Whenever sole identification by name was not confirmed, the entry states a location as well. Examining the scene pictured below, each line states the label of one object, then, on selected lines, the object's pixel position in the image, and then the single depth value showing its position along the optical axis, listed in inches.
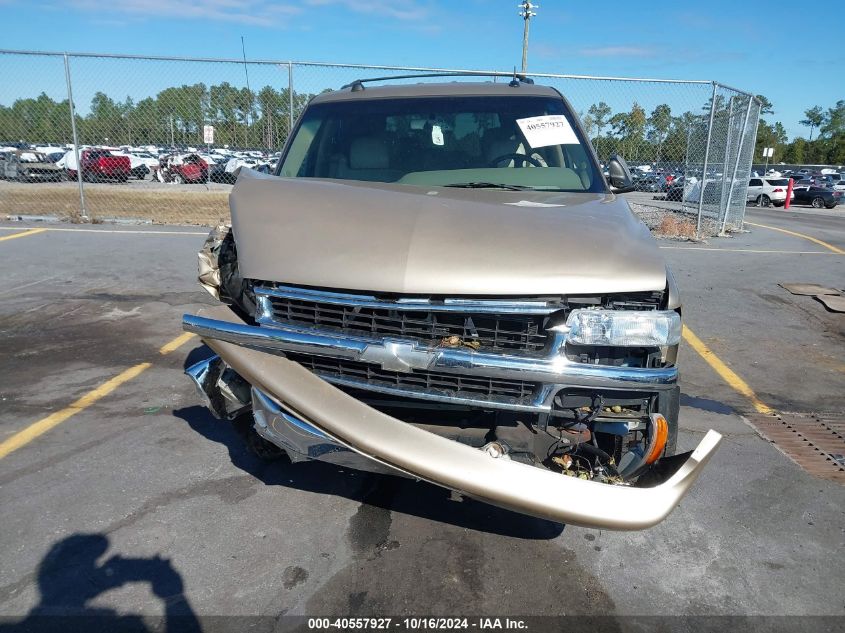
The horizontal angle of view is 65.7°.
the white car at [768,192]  1213.1
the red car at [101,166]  555.2
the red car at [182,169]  634.1
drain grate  154.8
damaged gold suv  96.4
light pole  1082.1
